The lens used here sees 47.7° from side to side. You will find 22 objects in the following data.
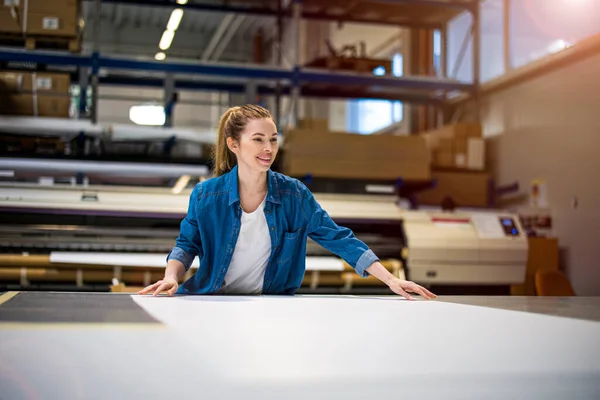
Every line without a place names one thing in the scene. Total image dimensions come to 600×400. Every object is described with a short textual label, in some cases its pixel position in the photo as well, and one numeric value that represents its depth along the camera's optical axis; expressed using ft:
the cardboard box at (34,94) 14.40
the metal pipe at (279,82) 17.59
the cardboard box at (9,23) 14.57
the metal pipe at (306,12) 17.65
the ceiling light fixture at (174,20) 37.37
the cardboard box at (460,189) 17.15
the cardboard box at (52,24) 14.71
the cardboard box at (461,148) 17.24
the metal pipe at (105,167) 13.85
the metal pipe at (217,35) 38.12
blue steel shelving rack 15.26
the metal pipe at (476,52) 17.89
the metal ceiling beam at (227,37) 37.21
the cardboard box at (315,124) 16.15
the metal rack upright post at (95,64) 15.19
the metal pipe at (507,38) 18.08
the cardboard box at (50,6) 14.58
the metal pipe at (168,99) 16.11
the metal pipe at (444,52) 19.84
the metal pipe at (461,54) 18.22
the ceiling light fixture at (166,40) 42.11
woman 6.52
